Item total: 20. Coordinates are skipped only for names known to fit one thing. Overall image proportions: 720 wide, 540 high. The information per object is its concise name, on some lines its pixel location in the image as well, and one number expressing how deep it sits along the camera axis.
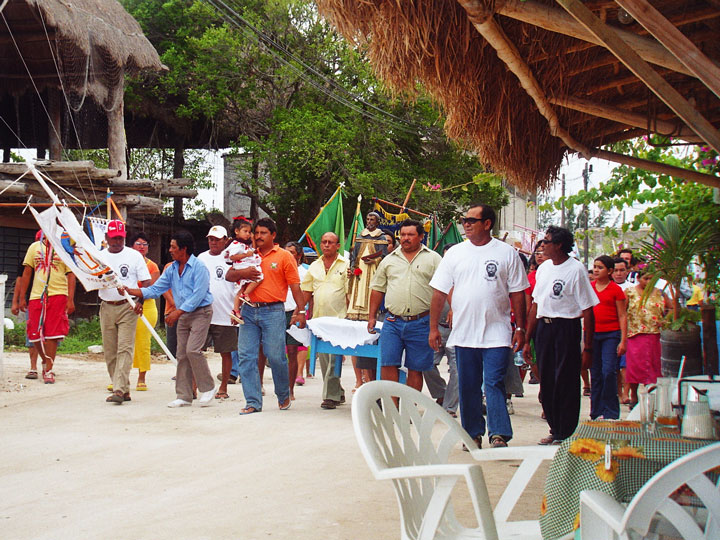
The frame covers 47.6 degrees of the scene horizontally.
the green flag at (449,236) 16.72
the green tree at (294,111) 21.61
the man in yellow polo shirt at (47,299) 11.25
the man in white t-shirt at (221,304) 10.38
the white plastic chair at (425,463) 2.47
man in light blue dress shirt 9.36
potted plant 7.34
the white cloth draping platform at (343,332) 8.83
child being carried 9.09
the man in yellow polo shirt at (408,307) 7.97
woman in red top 8.62
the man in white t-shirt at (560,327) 7.10
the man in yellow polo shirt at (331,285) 10.53
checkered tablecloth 2.69
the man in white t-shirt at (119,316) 9.59
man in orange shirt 8.97
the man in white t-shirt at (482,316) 6.71
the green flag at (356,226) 13.91
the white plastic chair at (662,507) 2.24
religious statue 10.39
